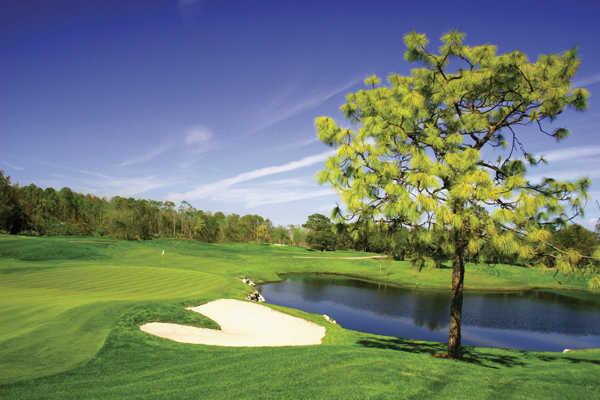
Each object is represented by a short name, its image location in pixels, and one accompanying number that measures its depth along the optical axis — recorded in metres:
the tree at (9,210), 72.94
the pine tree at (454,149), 9.15
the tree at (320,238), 103.44
